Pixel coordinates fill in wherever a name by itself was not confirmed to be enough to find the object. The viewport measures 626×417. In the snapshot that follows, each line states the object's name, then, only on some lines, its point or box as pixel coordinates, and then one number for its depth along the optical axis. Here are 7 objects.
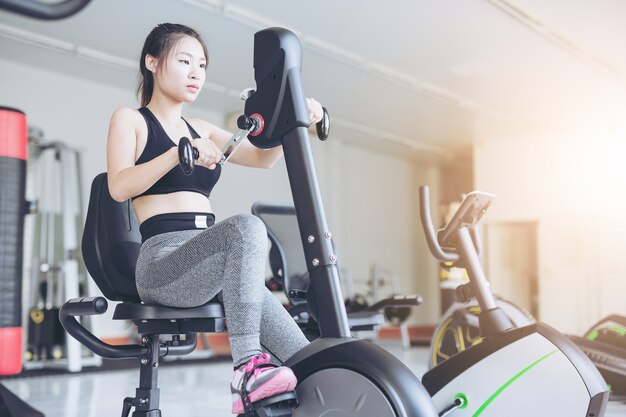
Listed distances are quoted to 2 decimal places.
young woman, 1.33
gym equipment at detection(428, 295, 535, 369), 3.22
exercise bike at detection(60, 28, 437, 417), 1.27
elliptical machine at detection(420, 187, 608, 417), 1.95
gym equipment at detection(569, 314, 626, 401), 3.23
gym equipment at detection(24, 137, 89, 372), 5.19
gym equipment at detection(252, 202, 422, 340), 2.67
